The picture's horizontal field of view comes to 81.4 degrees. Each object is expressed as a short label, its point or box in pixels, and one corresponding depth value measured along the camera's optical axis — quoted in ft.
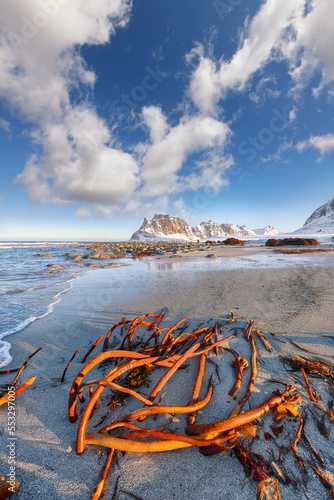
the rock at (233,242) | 95.99
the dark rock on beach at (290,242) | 68.64
